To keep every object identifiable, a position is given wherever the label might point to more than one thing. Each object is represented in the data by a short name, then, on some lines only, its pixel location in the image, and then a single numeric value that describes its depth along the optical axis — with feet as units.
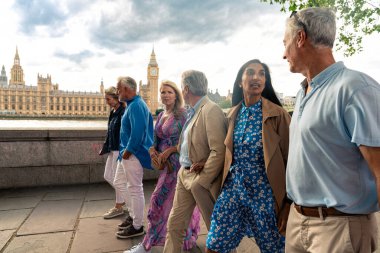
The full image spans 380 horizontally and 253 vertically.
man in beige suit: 7.64
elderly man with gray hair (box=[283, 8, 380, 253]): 3.99
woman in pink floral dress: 10.37
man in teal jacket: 11.55
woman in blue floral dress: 6.75
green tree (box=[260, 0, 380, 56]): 34.76
